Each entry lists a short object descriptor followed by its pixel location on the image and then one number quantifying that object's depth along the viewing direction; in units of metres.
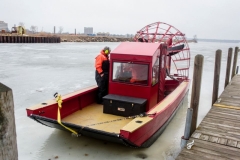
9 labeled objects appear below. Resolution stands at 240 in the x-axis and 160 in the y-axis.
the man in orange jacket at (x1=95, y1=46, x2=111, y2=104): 4.73
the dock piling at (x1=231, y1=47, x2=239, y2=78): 7.35
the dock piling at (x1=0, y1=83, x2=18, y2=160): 1.31
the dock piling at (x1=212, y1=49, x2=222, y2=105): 4.38
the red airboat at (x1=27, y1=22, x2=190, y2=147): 3.39
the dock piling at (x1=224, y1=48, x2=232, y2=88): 6.15
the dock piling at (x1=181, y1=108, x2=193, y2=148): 3.14
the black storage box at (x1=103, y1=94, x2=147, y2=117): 3.92
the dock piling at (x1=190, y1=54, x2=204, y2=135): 3.11
